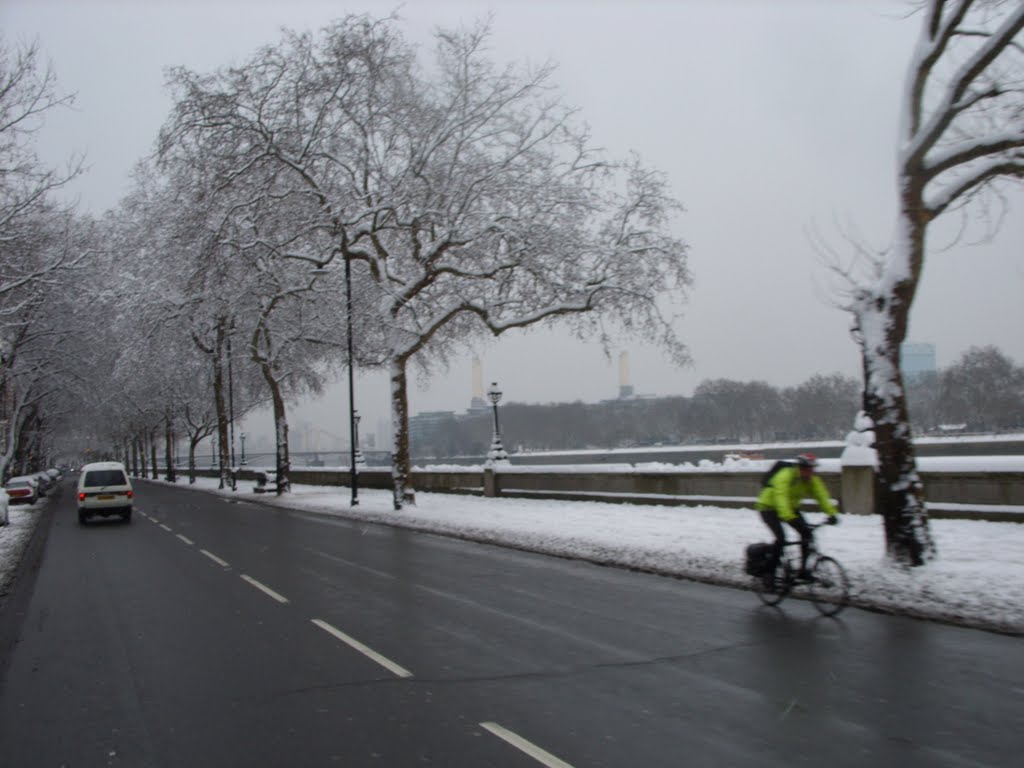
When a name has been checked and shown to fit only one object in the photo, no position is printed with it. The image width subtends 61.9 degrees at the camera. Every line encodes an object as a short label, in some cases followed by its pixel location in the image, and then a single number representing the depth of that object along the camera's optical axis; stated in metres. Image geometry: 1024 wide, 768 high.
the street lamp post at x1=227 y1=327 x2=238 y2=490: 45.37
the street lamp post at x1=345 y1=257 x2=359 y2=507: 28.09
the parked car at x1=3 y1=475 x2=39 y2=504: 40.97
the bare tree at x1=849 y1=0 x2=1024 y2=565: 11.34
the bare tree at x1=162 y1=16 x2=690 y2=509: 25.23
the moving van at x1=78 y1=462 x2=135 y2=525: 26.84
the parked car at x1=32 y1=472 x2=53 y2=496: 52.50
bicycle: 9.73
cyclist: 9.65
